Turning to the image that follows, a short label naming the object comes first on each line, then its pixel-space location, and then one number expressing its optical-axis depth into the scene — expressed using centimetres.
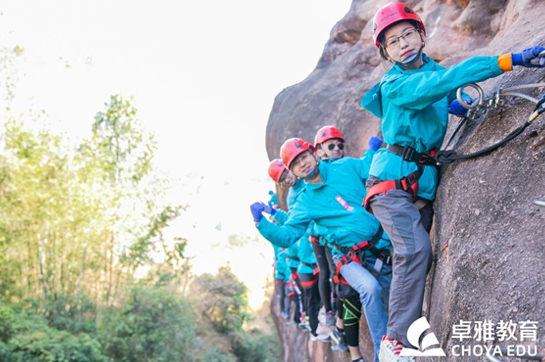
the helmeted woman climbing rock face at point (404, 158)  289
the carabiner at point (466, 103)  271
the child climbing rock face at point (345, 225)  375
